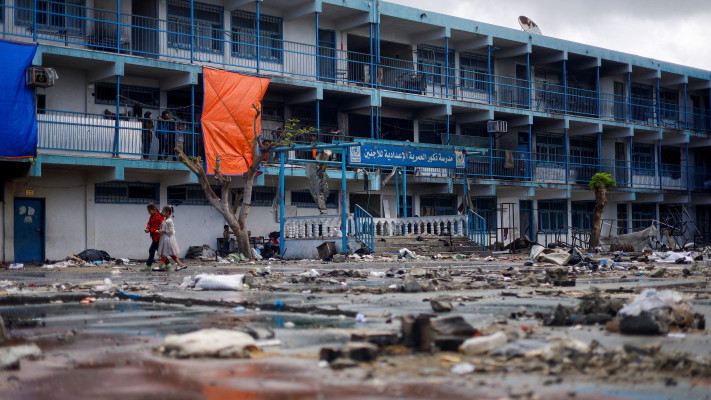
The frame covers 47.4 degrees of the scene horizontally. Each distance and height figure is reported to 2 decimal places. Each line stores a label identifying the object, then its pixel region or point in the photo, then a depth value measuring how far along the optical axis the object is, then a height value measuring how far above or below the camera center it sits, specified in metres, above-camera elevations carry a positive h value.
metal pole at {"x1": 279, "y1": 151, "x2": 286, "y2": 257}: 24.42 +0.01
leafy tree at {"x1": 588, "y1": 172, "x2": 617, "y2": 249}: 29.20 +0.31
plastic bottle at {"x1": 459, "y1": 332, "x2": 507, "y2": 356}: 4.51 -0.76
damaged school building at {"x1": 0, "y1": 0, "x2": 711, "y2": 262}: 24.20 +3.55
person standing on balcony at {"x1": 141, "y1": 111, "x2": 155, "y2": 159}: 25.47 +2.50
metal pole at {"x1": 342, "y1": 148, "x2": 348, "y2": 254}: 23.59 -0.06
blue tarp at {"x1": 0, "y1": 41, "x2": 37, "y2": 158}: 21.89 +2.93
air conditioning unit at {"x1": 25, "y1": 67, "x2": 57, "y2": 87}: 22.20 +3.70
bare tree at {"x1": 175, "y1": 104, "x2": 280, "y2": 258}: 22.27 +0.57
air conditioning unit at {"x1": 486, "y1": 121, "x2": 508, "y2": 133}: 34.62 +3.56
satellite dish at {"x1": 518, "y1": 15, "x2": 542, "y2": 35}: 38.81 +8.86
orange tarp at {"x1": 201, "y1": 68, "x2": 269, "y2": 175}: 26.52 +3.15
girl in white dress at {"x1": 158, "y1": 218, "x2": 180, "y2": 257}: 17.53 -0.68
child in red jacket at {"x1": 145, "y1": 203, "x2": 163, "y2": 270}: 17.97 -0.36
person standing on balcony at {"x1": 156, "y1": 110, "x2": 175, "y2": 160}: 25.81 +2.43
